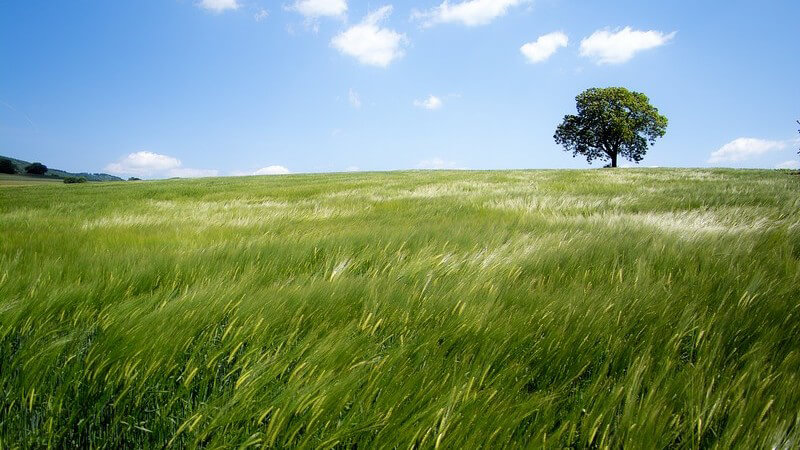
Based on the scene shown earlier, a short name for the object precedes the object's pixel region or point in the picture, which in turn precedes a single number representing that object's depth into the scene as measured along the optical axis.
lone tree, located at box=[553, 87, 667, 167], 46.72
